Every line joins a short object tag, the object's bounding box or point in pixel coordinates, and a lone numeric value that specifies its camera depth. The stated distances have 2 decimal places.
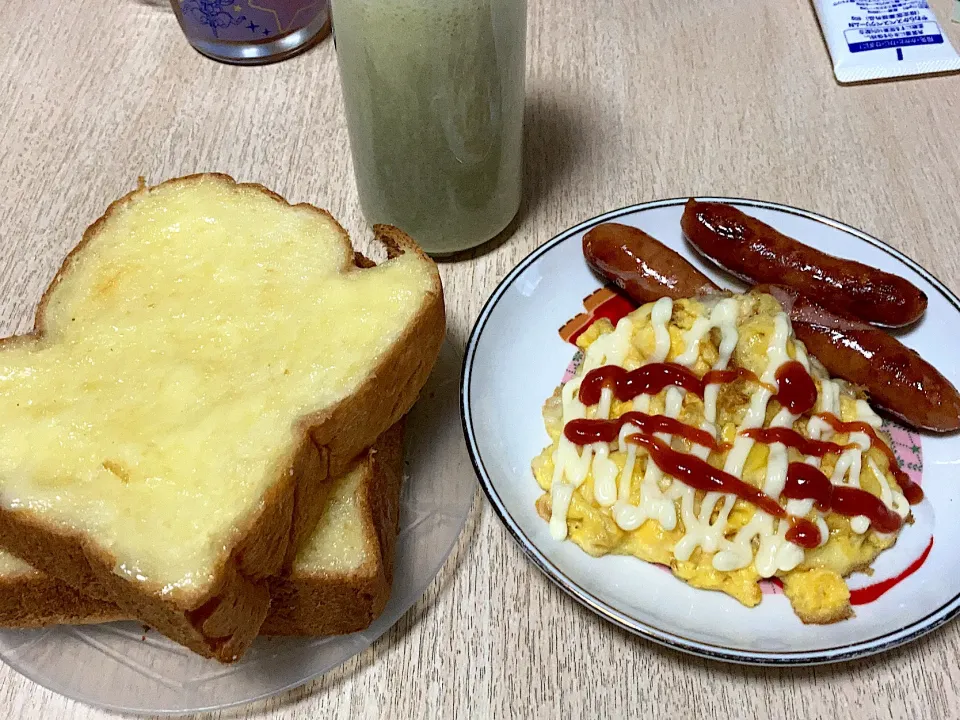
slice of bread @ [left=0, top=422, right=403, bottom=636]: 0.24
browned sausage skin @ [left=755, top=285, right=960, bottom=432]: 0.28
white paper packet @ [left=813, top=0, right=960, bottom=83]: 0.43
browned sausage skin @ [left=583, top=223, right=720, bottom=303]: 0.31
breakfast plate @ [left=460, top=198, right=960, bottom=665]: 0.24
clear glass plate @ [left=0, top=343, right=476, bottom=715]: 0.24
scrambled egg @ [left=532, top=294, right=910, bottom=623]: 0.25
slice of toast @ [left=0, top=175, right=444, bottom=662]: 0.22
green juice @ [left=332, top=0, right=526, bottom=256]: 0.27
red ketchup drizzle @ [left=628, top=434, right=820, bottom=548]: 0.26
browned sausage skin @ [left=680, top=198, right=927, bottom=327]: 0.30
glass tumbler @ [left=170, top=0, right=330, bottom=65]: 0.42
